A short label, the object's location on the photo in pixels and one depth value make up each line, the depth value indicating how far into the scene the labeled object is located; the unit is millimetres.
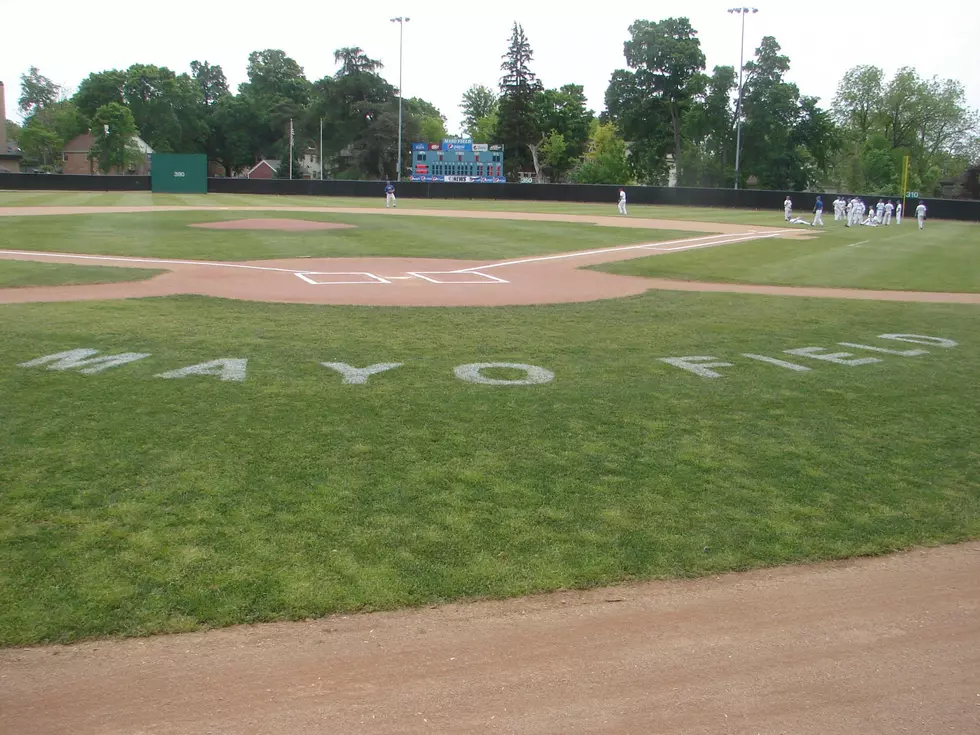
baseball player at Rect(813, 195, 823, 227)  44562
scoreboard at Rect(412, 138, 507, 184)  69938
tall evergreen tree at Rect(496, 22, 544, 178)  96125
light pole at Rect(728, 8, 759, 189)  68125
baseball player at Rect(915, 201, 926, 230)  44438
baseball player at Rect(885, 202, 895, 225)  46844
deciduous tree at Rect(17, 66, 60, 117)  145375
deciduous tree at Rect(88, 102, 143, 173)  88938
